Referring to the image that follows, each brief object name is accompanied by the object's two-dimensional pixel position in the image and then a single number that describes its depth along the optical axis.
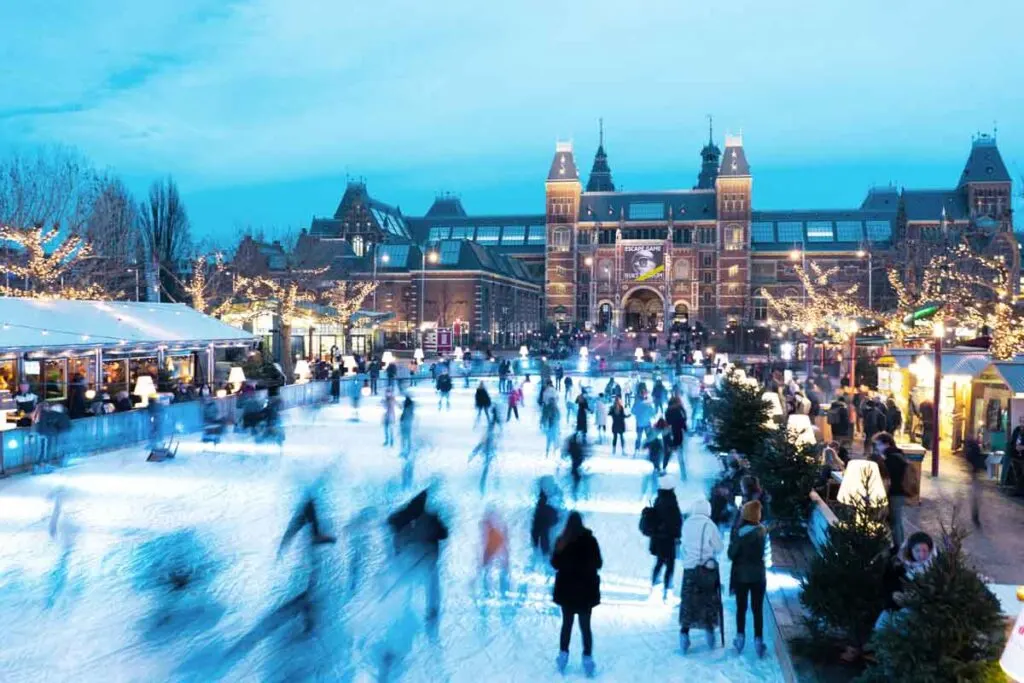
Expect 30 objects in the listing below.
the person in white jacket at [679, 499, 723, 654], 6.38
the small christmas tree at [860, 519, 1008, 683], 4.03
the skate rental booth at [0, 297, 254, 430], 17.34
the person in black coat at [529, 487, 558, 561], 8.23
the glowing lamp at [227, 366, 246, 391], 21.92
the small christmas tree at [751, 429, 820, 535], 9.55
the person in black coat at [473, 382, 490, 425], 19.69
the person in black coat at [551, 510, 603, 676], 6.10
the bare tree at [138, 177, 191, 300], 37.75
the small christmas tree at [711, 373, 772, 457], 14.29
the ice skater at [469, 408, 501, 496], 14.23
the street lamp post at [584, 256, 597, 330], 76.50
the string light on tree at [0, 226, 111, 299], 21.97
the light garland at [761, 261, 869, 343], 27.48
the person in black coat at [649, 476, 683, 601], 7.66
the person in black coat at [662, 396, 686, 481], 14.78
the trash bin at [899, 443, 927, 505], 10.79
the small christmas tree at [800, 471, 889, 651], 5.56
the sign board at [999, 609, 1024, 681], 2.82
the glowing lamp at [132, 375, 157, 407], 17.56
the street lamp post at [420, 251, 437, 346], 54.06
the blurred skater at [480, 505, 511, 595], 7.81
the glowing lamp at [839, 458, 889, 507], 7.43
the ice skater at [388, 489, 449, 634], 7.30
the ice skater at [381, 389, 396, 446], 17.75
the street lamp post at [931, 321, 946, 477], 13.48
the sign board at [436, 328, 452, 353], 46.36
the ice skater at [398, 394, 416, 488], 14.18
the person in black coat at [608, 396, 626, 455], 16.30
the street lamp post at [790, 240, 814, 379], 28.03
